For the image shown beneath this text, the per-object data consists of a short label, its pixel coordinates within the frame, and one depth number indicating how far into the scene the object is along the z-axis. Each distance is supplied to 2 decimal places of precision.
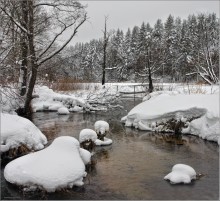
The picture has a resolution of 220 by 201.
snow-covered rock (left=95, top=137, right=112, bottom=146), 6.71
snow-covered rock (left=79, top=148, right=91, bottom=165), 5.20
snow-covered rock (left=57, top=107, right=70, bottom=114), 11.40
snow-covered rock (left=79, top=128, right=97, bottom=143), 6.10
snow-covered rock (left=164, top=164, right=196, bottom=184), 4.64
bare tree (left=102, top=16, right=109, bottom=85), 22.07
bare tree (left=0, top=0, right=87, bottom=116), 10.13
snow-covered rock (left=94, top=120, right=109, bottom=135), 6.85
